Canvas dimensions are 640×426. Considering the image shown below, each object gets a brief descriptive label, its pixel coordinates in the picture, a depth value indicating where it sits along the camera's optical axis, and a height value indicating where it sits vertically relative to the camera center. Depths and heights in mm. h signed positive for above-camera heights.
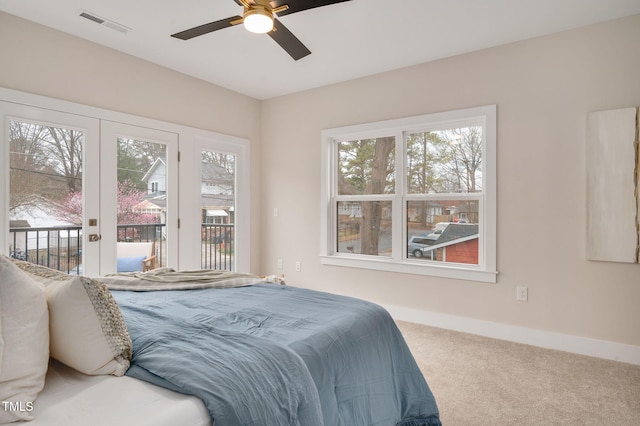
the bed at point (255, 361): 1068 -516
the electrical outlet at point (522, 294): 3205 -712
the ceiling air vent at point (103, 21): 2768 +1530
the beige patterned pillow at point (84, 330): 1147 -376
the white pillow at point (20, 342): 936 -362
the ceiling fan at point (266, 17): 1997 +1163
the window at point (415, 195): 3480 +200
